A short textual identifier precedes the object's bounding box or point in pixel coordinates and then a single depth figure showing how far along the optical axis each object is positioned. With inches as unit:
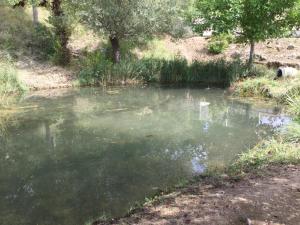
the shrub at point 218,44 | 556.2
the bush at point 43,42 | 507.6
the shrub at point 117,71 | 461.8
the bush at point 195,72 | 466.4
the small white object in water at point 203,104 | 374.3
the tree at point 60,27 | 469.2
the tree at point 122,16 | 464.1
